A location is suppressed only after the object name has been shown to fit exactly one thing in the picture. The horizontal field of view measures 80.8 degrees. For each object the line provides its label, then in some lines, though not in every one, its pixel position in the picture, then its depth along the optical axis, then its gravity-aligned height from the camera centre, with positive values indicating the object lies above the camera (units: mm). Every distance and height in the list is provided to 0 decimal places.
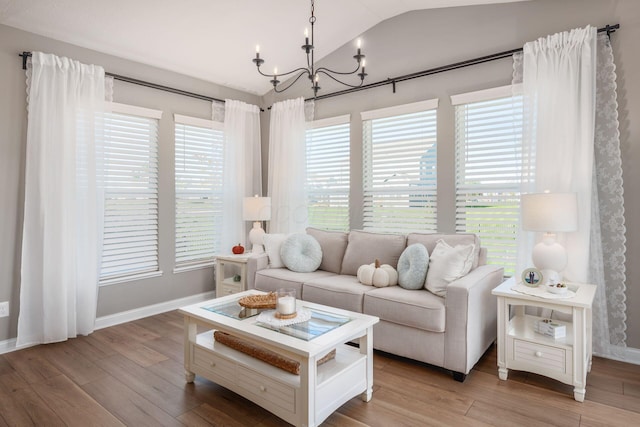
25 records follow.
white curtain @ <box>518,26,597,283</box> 2805 +651
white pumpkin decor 3053 -556
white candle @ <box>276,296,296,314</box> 2293 -597
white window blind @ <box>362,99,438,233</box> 3723 +415
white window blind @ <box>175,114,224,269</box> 4262 +207
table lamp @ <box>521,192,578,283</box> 2541 -95
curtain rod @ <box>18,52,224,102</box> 3094 +1278
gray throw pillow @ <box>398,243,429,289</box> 2936 -476
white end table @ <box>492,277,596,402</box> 2311 -877
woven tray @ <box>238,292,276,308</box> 2445 -623
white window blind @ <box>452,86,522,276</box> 3240 +351
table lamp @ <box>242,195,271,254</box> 4285 -65
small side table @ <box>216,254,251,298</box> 3979 -774
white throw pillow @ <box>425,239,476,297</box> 2750 -441
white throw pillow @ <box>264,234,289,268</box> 3855 -412
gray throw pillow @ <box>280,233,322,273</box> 3674 -455
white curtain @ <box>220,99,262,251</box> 4609 +532
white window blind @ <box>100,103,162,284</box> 3668 +130
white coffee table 1913 -915
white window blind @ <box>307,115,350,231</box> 4371 +412
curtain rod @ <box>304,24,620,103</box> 2805 +1319
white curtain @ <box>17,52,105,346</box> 3094 +44
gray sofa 2537 -705
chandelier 2180 +897
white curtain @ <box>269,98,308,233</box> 4617 +479
